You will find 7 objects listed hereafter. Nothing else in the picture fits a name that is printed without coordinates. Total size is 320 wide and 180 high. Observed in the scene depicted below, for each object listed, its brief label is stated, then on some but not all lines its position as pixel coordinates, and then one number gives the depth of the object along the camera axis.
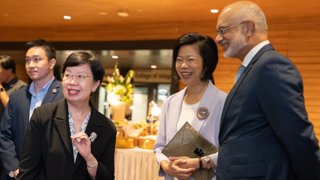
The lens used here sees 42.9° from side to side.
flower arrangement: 5.02
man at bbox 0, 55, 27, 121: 3.83
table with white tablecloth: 4.39
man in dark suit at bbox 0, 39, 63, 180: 2.61
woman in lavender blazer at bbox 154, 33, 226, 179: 2.16
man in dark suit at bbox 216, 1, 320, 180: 1.56
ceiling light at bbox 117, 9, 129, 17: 6.60
